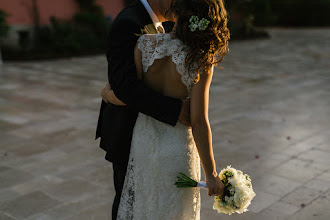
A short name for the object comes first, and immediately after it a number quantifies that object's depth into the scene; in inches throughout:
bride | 71.2
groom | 75.9
